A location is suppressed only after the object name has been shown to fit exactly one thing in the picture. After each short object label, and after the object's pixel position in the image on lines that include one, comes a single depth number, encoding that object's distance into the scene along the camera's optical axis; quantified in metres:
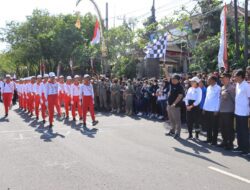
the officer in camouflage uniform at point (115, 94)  18.14
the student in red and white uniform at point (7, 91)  17.41
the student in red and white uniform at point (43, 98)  13.95
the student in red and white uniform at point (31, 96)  17.36
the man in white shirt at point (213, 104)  9.62
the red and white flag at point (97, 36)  26.89
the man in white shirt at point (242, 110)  8.41
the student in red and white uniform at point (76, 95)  15.30
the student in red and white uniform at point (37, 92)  15.67
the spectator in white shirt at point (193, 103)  10.54
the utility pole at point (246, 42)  15.51
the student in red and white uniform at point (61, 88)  17.16
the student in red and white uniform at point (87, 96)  13.56
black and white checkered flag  15.15
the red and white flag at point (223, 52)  14.32
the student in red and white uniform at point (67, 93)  16.16
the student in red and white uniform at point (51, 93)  13.35
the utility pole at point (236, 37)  16.44
